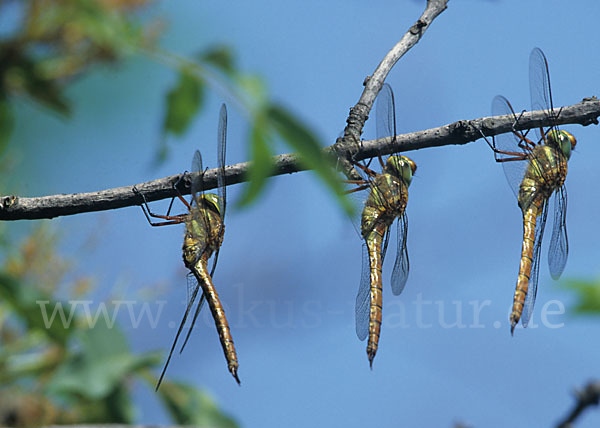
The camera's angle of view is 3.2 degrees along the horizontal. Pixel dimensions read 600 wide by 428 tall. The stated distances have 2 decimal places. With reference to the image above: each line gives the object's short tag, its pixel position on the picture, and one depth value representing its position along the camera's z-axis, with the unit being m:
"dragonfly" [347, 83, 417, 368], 3.17
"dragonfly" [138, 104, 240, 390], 3.16
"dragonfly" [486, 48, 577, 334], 3.18
